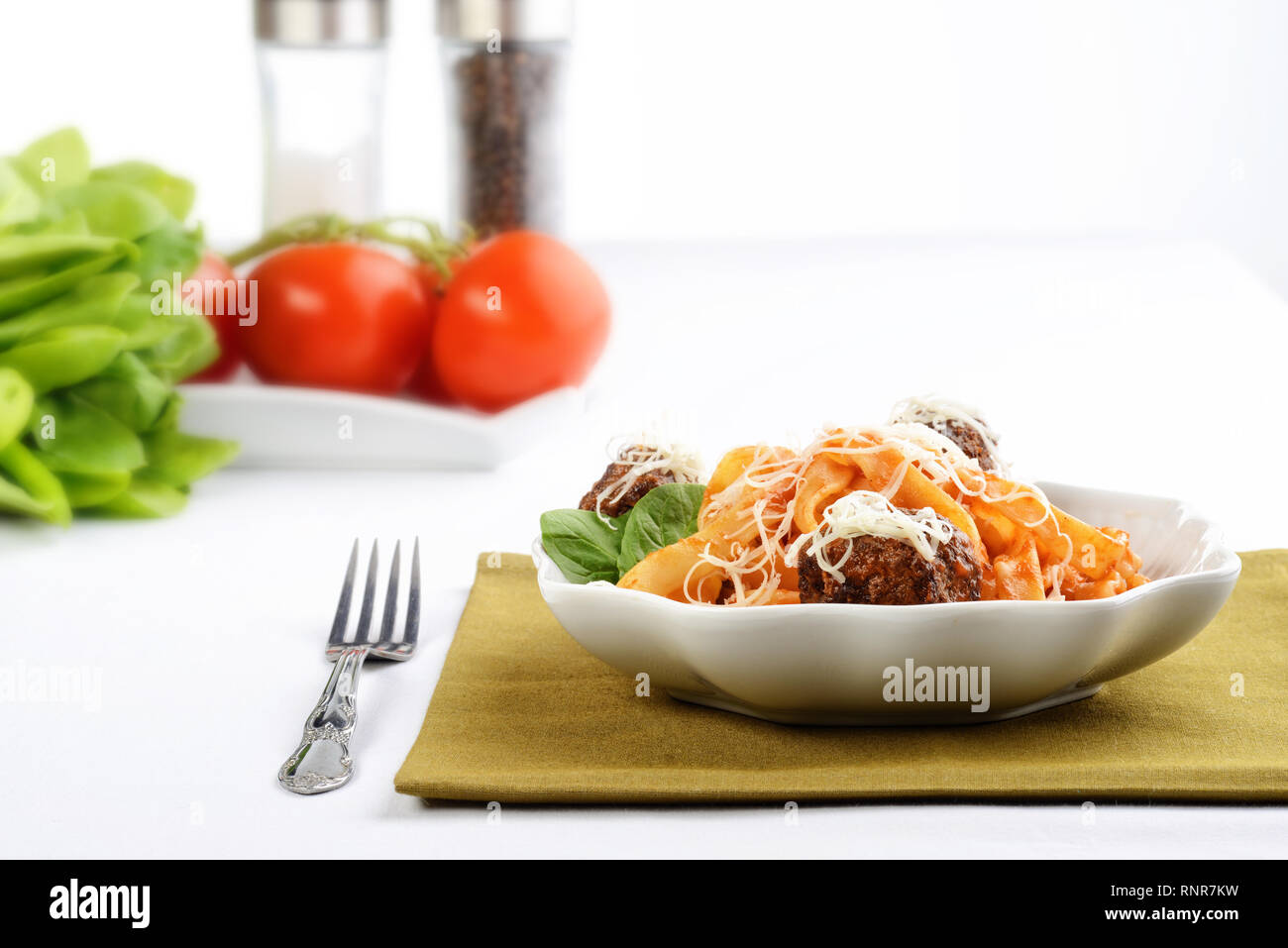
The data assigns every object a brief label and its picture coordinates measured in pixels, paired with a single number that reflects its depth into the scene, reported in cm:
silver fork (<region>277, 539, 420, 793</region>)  77
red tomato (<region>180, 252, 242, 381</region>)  107
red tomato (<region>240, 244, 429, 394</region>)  107
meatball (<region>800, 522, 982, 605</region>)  76
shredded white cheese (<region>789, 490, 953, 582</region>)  76
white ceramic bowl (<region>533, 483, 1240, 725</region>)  74
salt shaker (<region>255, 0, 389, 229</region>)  120
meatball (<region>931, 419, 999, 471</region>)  85
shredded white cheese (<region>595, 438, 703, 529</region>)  85
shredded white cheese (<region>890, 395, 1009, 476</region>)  85
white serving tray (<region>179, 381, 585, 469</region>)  104
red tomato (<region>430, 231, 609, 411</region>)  107
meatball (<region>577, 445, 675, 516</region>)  85
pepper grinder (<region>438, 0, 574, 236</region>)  122
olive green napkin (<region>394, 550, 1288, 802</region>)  72
